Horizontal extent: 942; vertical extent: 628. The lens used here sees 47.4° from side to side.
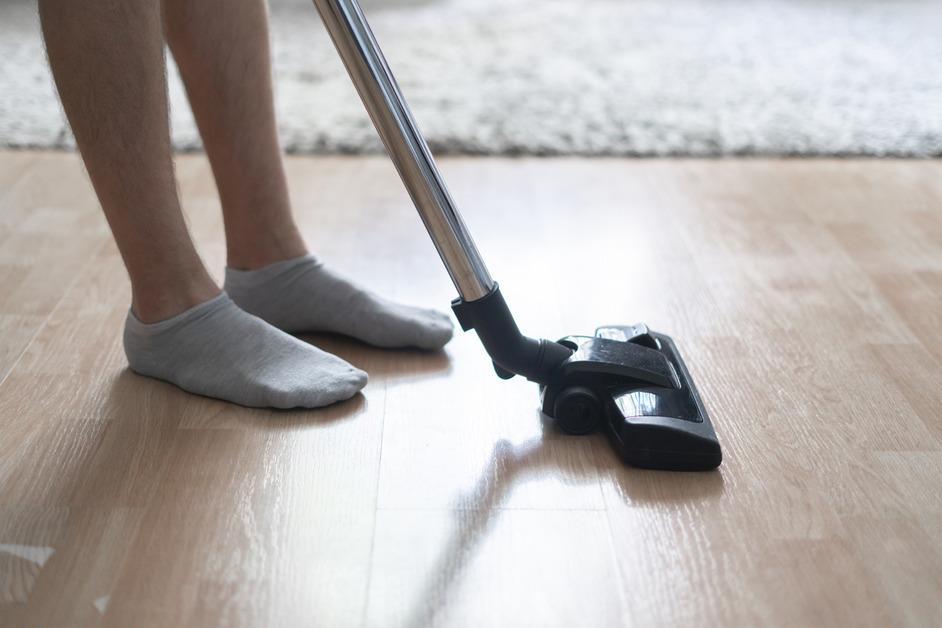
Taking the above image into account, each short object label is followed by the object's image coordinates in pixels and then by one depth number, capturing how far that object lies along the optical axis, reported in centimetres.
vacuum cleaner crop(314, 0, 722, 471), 85
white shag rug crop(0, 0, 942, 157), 177
